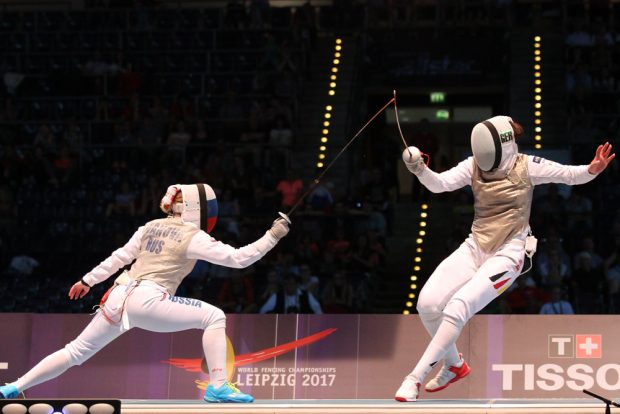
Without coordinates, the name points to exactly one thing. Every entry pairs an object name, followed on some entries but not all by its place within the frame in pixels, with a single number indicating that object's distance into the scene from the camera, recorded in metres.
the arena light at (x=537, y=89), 15.90
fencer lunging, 7.68
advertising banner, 10.12
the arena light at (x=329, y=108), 15.95
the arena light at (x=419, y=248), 13.93
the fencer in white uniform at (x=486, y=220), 7.59
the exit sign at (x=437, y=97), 18.98
